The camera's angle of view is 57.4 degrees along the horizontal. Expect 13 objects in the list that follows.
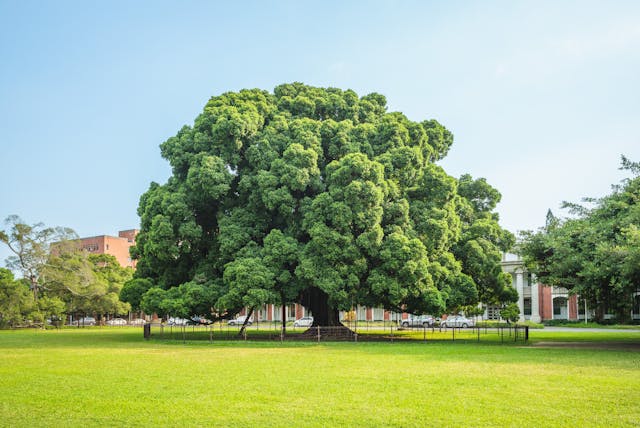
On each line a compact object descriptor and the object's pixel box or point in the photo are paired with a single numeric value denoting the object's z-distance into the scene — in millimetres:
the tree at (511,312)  44825
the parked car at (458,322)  55578
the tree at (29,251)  55688
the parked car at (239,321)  69200
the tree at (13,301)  51312
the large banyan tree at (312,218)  28672
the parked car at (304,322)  59791
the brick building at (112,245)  103062
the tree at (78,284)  57594
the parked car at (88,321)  75800
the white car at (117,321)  73388
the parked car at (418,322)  59412
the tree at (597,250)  21938
